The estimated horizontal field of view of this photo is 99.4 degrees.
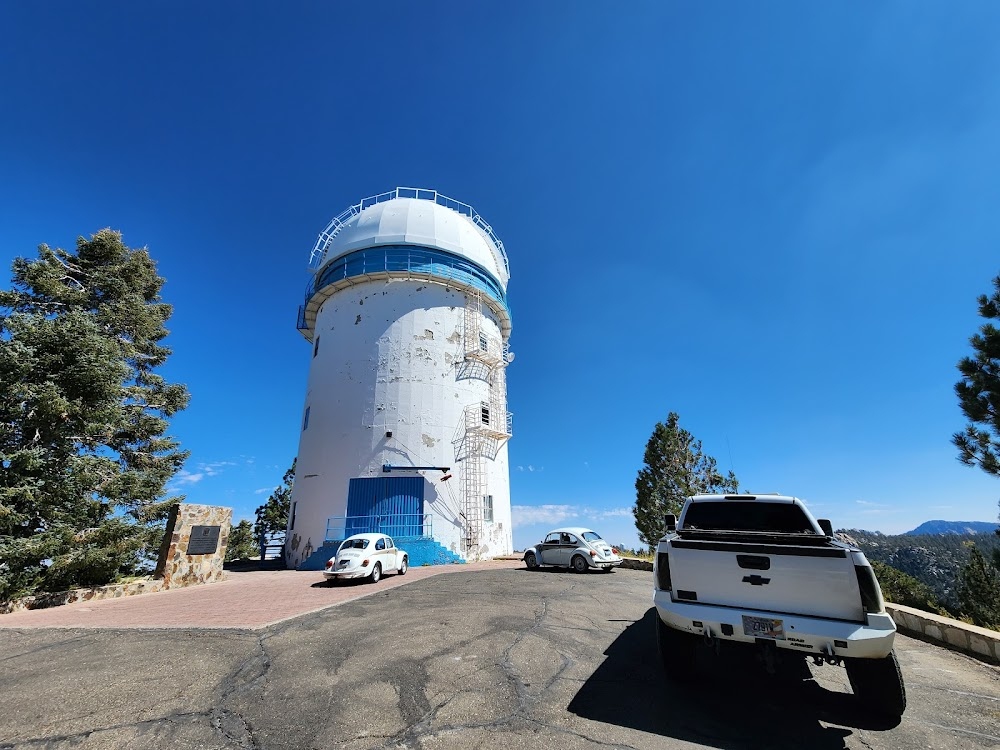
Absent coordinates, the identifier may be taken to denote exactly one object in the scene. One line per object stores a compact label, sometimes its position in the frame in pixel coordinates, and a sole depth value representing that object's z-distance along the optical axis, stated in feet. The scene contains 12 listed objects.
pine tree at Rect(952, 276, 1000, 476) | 30.73
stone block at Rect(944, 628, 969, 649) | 20.12
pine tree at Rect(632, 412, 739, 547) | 77.30
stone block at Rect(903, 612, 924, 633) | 23.11
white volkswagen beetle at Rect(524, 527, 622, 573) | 48.49
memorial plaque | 45.24
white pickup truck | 12.60
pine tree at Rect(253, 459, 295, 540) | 96.94
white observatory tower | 63.26
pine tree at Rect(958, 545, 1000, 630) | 35.69
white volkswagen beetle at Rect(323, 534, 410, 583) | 42.01
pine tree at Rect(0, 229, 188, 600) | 32.50
